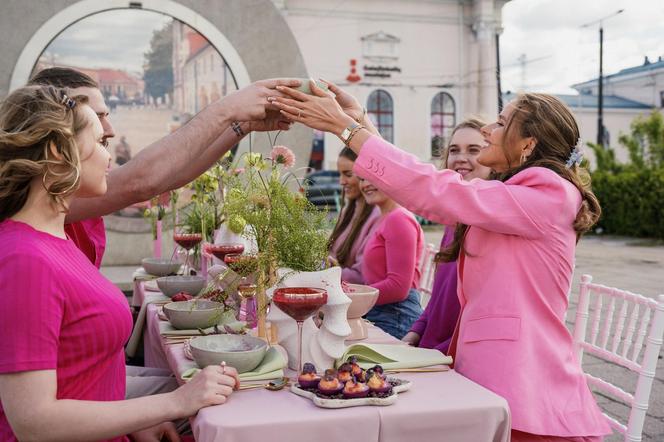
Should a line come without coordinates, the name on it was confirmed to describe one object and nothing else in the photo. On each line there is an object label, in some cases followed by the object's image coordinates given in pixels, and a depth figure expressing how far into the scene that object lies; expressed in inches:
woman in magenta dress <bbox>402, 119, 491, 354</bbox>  109.4
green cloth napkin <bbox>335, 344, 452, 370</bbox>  77.3
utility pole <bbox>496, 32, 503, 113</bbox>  1011.9
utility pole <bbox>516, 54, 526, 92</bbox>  1353.3
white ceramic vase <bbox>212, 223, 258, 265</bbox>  121.4
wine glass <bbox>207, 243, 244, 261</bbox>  104.4
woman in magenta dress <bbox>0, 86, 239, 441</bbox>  55.2
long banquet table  60.1
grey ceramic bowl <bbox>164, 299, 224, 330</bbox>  93.0
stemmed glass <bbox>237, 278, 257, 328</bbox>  87.5
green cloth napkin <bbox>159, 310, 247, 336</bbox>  91.7
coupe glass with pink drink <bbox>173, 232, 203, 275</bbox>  142.8
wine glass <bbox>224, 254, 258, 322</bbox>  85.4
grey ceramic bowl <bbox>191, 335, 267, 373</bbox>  70.3
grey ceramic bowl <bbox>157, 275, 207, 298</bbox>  126.9
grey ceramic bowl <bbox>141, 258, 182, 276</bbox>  157.2
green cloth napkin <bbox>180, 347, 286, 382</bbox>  70.0
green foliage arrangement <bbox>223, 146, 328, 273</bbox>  78.9
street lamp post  901.1
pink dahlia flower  103.0
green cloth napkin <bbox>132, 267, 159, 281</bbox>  155.0
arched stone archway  231.6
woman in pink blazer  75.2
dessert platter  64.0
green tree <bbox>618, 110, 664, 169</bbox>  667.4
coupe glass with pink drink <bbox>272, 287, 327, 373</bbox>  68.0
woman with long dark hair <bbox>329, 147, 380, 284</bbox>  150.4
